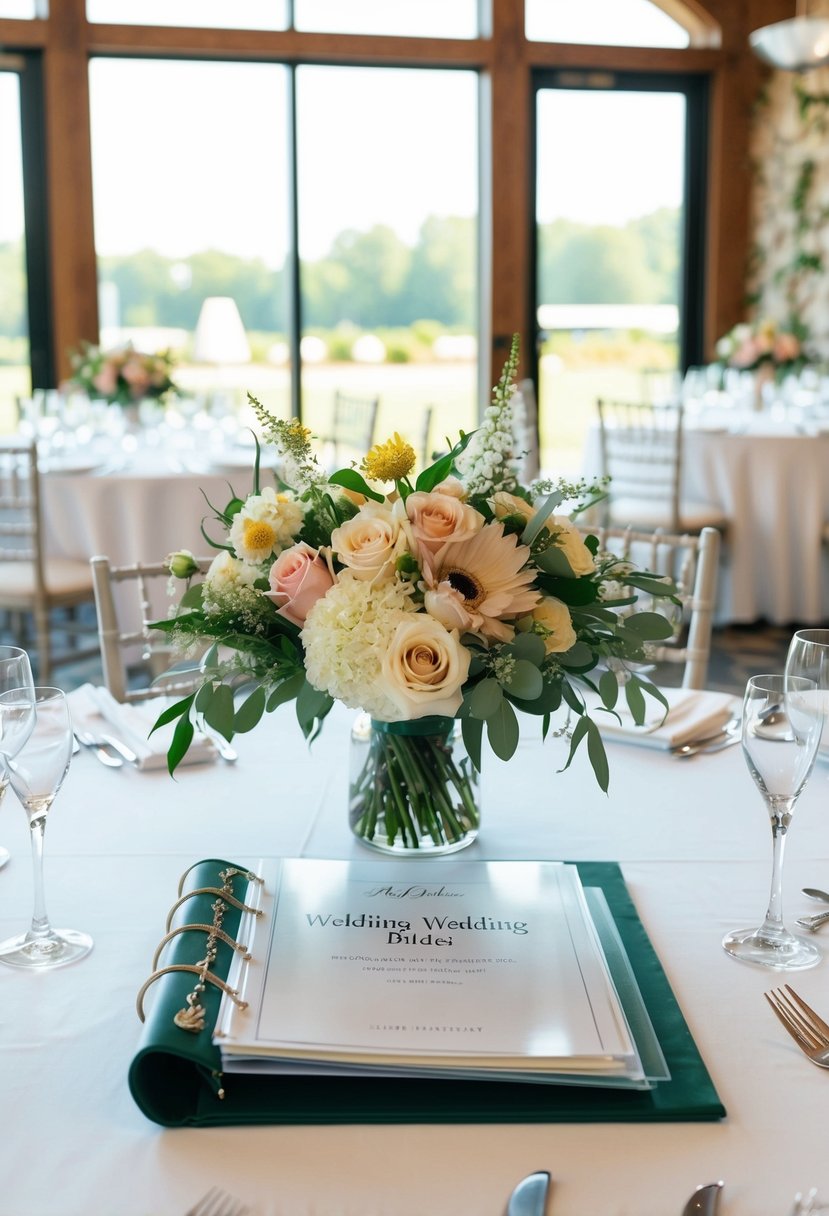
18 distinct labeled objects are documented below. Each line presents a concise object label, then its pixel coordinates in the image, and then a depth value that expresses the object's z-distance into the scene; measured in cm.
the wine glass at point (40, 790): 112
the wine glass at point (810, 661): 123
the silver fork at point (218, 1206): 79
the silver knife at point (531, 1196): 79
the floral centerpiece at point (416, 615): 113
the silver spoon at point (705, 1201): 79
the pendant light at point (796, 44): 528
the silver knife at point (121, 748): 163
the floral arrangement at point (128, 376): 485
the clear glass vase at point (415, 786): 129
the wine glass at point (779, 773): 113
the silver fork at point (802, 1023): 97
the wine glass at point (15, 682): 114
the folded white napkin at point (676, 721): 168
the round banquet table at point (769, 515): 507
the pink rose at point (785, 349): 583
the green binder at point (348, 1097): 88
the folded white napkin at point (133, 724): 162
